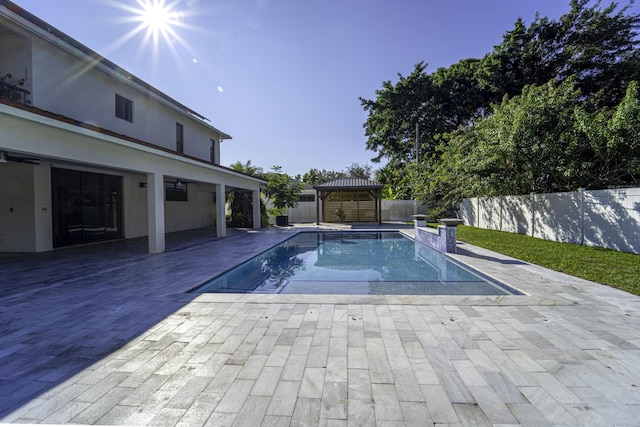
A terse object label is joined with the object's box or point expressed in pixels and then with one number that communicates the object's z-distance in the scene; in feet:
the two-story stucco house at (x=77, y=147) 19.81
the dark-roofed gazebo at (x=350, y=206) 72.33
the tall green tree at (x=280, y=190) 62.28
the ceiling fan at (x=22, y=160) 26.14
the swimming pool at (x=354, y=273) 18.34
